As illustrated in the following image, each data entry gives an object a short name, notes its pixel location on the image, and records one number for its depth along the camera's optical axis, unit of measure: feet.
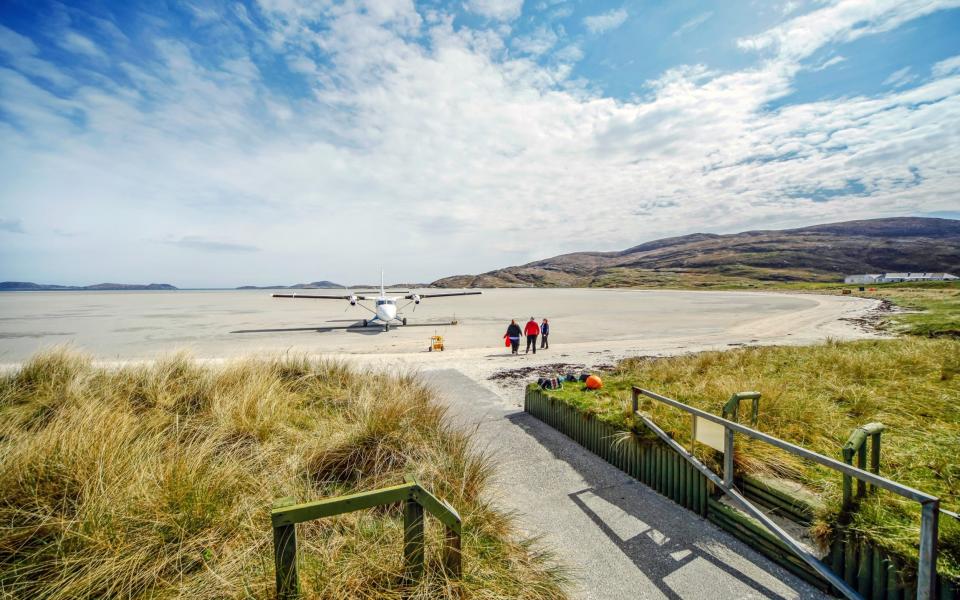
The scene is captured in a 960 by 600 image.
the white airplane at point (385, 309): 97.09
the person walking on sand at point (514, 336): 60.90
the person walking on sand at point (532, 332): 60.59
